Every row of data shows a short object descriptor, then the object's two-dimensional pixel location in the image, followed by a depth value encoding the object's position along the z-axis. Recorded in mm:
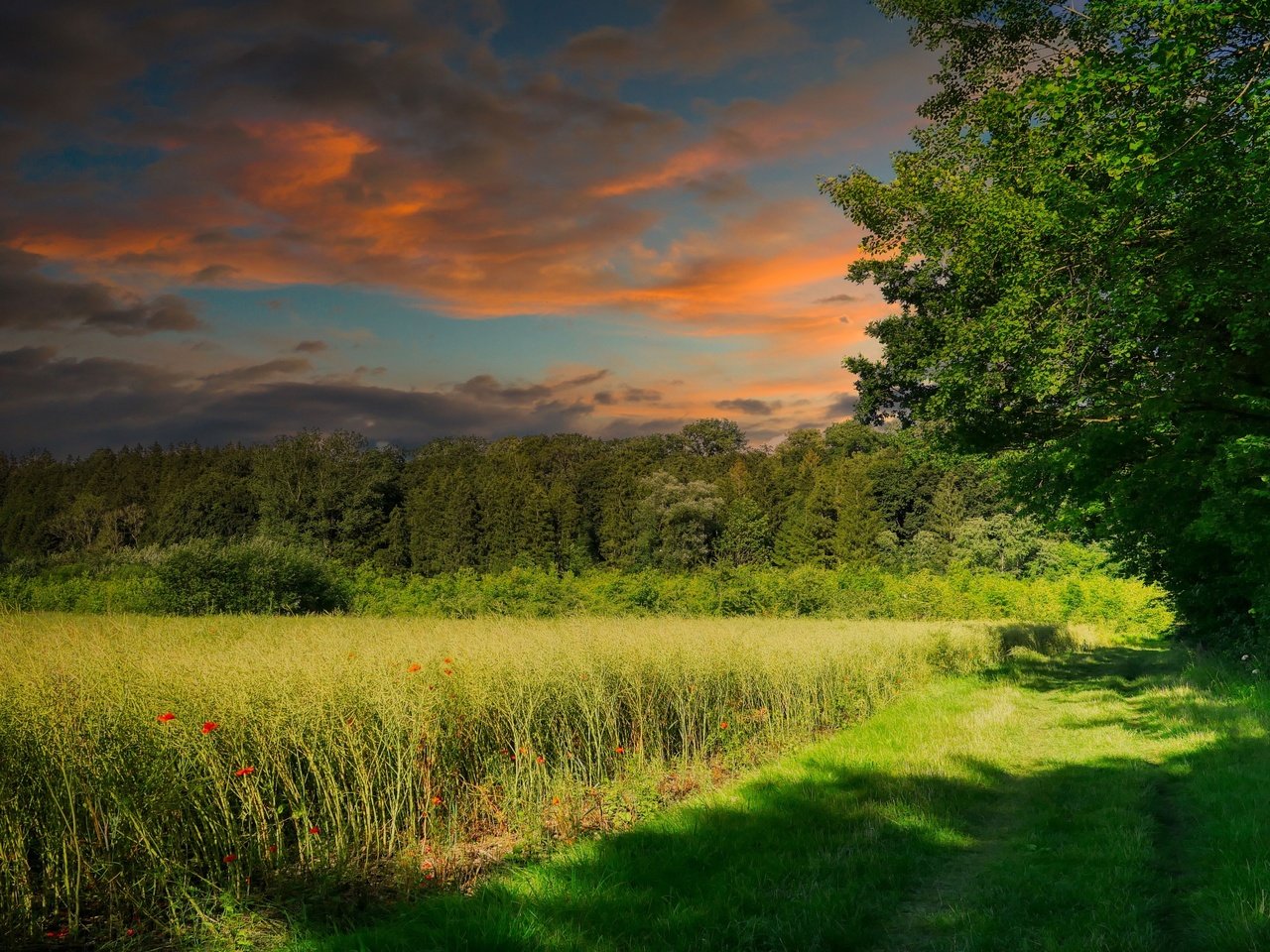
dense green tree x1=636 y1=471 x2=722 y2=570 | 63906
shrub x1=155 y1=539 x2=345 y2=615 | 28016
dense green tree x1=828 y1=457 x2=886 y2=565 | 60625
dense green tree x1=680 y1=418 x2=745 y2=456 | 99750
